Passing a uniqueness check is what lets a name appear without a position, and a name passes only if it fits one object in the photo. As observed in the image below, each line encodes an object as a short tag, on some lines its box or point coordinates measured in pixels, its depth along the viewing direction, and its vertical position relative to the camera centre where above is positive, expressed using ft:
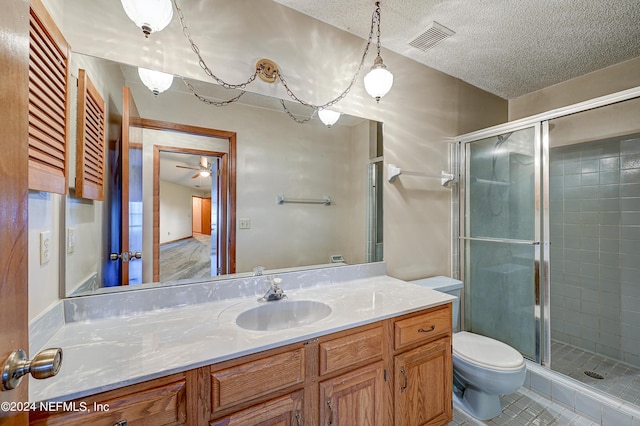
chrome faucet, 4.54 -1.35
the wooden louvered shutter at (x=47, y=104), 2.55 +1.16
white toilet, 5.11 -3.08
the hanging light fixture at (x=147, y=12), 3.52 +2.69
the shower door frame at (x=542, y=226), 6.23 -0.27
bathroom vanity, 2.54 -1.75
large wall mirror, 4.03 +0.42
